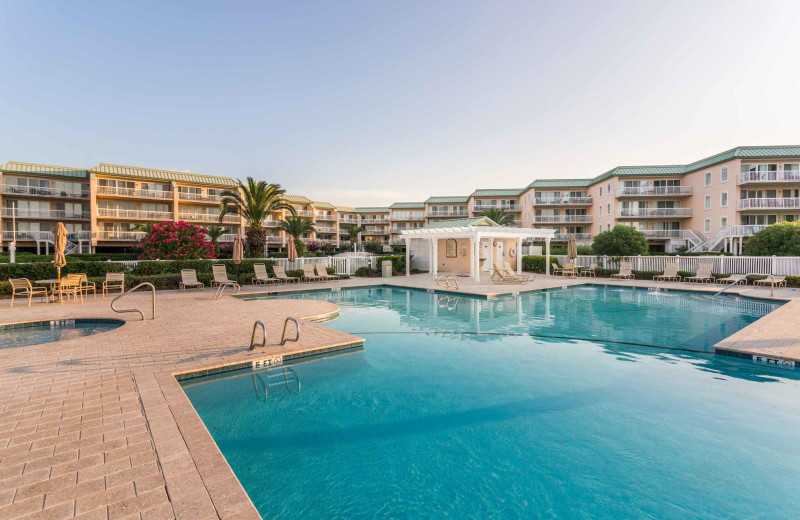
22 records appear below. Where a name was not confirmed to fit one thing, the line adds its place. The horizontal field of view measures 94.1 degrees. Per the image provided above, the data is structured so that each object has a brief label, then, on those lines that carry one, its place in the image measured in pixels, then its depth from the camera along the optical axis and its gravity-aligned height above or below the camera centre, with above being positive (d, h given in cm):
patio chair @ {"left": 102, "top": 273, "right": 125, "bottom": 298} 1449 -87
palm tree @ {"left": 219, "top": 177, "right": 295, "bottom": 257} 2511 +350
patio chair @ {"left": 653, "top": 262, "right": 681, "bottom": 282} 1964 -120
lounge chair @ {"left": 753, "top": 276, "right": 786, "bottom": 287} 1653 -143
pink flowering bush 1802 +76
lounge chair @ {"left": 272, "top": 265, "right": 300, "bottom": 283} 1922 -92
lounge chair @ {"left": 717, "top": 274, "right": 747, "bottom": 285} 1755 -136
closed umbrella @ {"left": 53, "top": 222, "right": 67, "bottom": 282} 1223 +46
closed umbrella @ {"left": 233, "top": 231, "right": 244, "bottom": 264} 1816 +37
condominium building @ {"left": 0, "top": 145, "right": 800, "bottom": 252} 3081 +543
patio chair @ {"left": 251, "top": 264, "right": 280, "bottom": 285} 1845 -91
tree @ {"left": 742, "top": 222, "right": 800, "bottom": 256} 1819 +47
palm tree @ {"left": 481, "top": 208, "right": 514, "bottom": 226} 4419 +462
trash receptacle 2270 -83
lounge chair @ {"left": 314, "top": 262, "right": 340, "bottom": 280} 2056 -77
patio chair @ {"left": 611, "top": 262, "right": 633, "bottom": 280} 2098 -113
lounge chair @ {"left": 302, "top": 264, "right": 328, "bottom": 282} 1998 -98
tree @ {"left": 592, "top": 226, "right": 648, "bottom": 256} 2252 +62
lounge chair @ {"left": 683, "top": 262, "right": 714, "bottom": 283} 1872 -117
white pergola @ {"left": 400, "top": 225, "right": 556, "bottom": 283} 1973 +116
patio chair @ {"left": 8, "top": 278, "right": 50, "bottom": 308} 1157 -76
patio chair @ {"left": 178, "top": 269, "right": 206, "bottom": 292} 1609 -92
